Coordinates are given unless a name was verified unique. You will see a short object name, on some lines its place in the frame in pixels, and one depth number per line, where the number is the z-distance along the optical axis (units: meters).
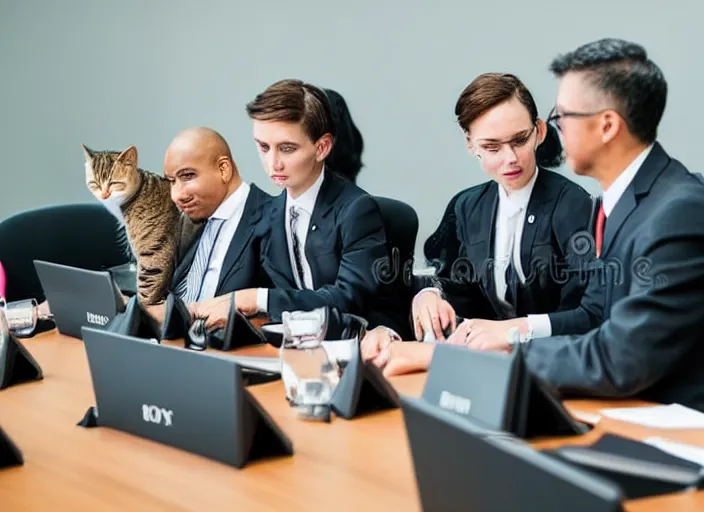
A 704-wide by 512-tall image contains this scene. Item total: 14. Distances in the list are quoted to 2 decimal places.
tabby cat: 2.84
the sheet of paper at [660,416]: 1.50
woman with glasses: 2.35
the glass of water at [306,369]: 1.61
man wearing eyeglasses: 1.60
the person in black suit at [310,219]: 2.53
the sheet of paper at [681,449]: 1.30
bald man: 2.75
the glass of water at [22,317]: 2.39
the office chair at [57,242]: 3.17
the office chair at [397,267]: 2.68
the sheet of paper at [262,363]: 1.83
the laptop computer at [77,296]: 2.20
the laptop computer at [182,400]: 1.32
